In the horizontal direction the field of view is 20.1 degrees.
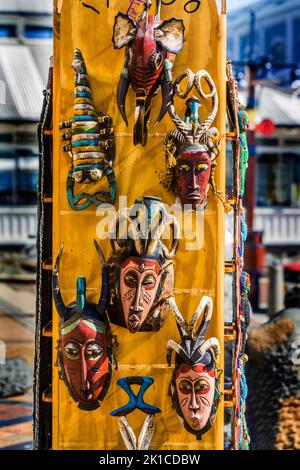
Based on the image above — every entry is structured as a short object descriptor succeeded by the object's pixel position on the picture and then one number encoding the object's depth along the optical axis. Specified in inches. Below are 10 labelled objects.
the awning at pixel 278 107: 701.9
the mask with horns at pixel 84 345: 137.4
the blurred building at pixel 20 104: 451.2
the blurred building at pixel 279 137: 681.6
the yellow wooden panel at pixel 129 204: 138.2
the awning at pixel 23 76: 445.7
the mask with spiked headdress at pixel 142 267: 135.9
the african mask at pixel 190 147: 137.3
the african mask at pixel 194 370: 139.0
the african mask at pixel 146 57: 133.6
